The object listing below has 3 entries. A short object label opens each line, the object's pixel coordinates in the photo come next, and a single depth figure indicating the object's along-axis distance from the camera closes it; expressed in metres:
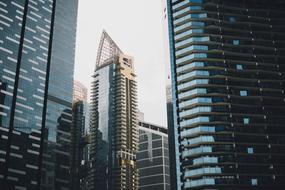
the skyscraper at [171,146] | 137.38
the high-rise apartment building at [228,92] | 124.75
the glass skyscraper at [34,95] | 159.38
